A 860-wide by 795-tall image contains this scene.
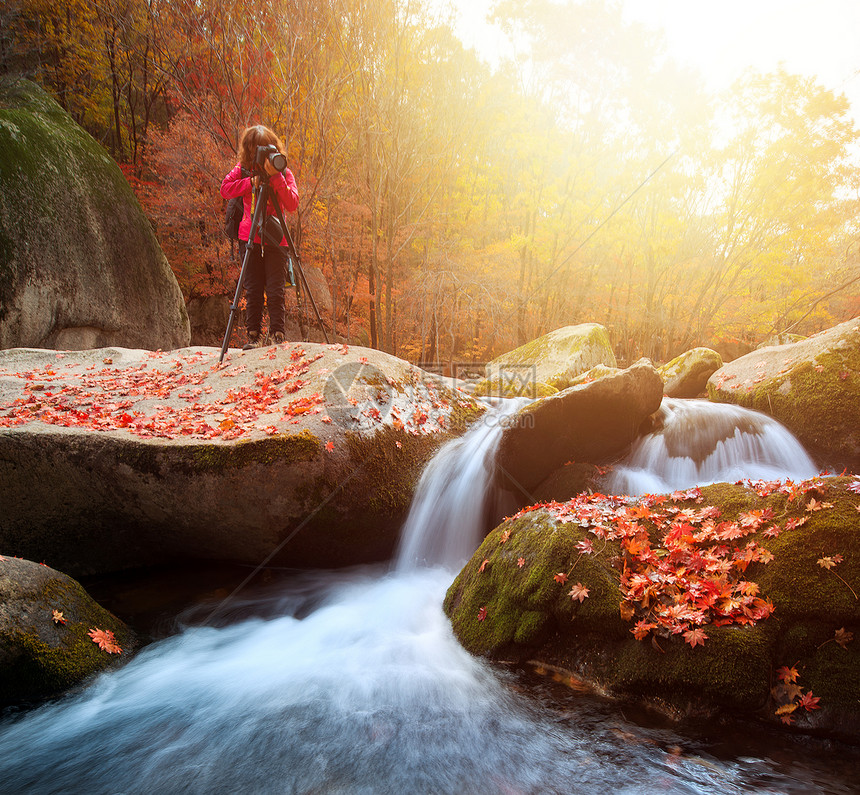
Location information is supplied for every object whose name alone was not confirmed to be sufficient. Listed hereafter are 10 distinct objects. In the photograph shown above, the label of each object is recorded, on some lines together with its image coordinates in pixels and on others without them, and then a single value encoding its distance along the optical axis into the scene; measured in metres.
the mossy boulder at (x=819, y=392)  6.22
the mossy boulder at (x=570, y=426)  5.42
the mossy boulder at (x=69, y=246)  8.05
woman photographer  5.49
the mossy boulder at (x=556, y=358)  10.47
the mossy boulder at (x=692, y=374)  9.62
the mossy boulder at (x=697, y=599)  2.40
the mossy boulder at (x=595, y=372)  9.23
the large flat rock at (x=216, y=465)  4.22
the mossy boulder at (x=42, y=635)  2.79
